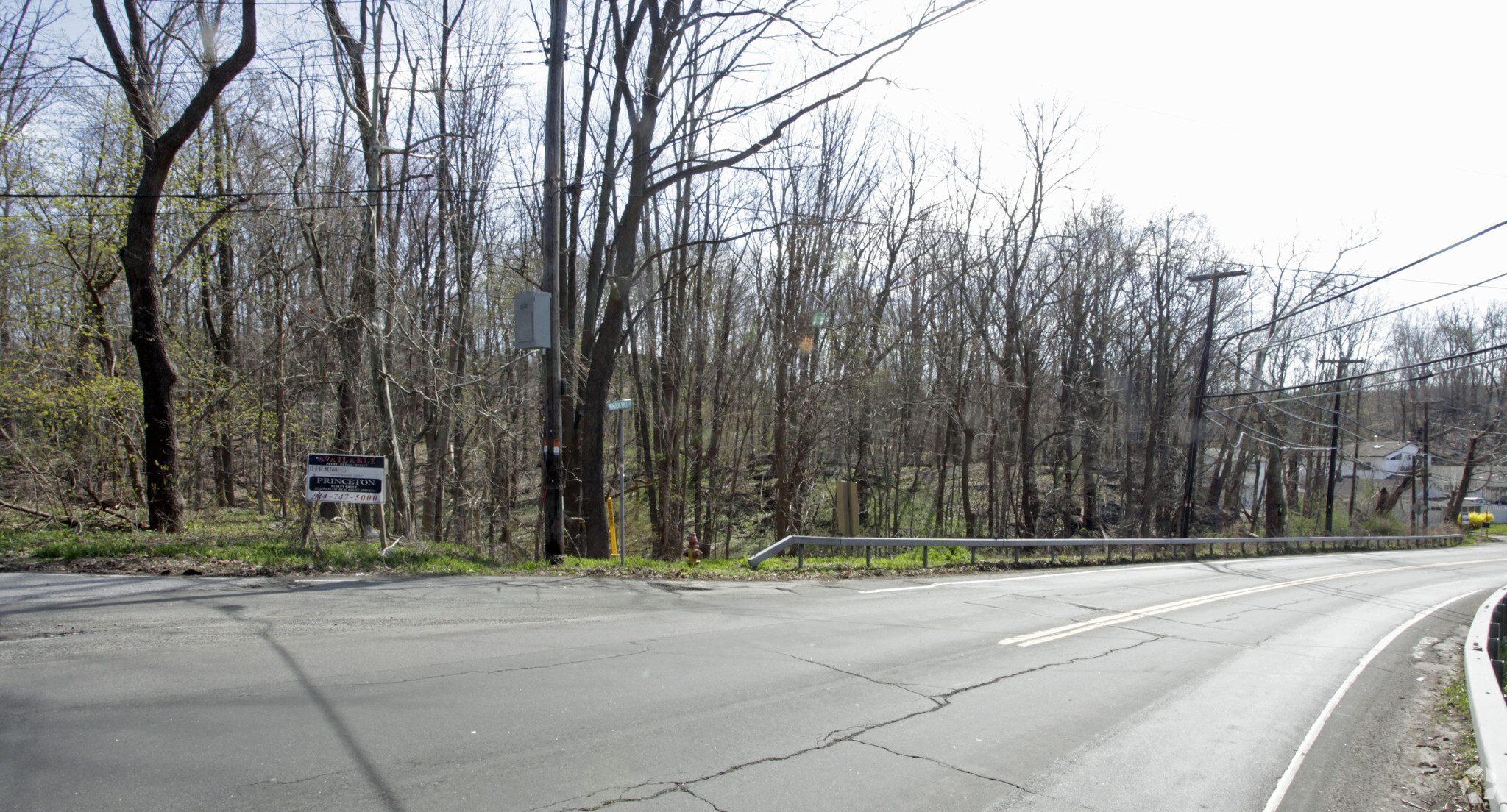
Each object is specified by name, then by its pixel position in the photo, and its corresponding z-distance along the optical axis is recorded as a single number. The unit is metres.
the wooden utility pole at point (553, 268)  12.63
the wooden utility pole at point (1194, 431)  28.12
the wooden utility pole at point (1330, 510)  41.78
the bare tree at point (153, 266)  12.79
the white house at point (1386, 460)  66.56
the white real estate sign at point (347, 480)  10.94
